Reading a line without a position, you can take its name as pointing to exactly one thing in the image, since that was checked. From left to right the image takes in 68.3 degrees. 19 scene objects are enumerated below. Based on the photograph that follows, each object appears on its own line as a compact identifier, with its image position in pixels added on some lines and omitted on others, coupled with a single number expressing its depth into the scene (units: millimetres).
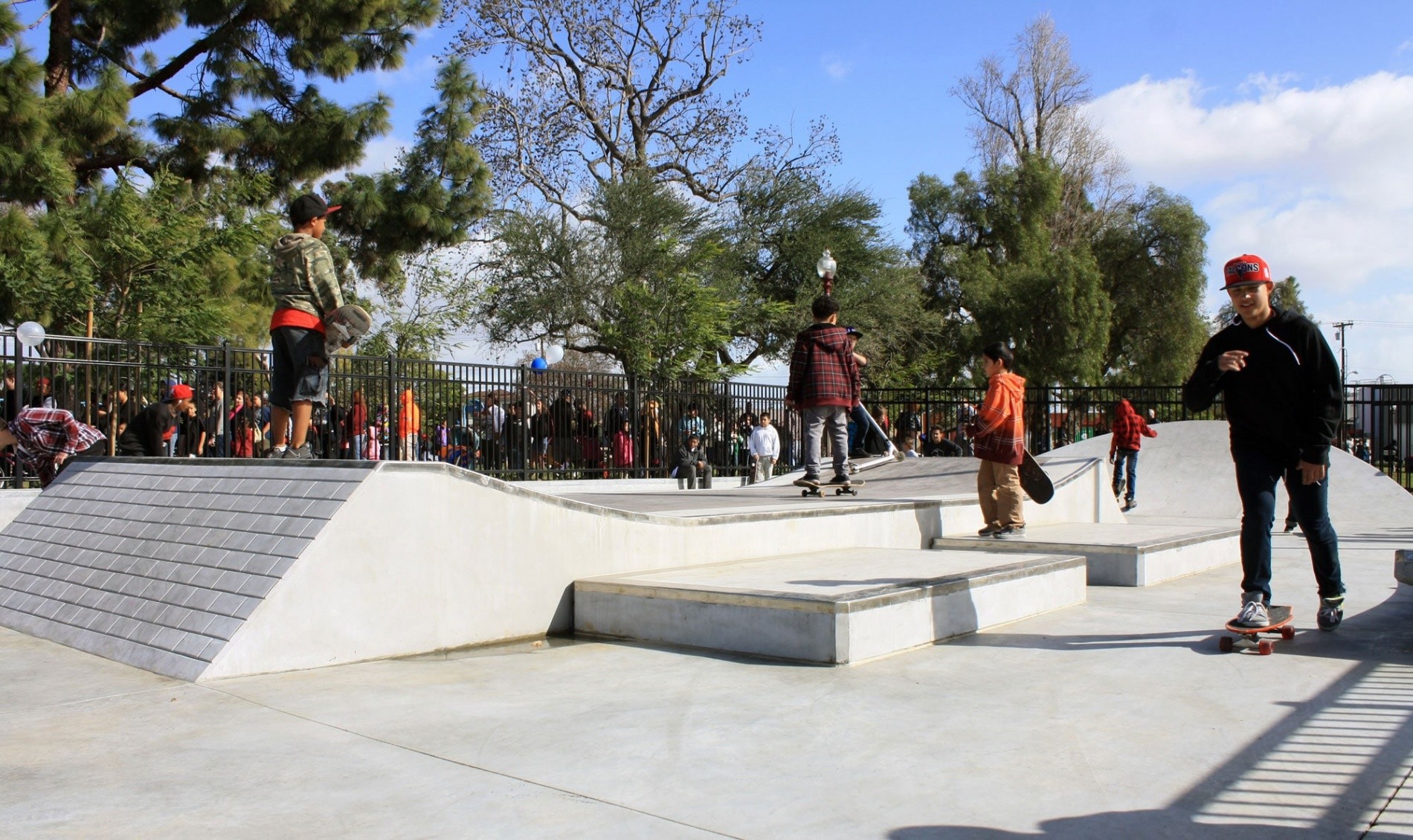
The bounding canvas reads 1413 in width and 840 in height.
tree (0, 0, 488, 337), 19688
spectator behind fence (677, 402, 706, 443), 19109
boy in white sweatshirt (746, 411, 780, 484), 20031
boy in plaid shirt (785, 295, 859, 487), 8453
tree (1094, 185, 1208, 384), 38875
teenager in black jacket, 4570
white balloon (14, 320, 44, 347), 10438
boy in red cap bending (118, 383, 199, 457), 9367
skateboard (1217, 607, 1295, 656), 4754
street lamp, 14250
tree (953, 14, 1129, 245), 42312
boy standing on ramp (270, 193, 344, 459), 6000
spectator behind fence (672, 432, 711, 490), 17738
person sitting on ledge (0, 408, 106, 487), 8758
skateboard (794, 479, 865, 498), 8641
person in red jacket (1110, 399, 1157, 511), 15328
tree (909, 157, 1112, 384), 37875
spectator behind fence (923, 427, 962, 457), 20859
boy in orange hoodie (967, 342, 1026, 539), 7348
